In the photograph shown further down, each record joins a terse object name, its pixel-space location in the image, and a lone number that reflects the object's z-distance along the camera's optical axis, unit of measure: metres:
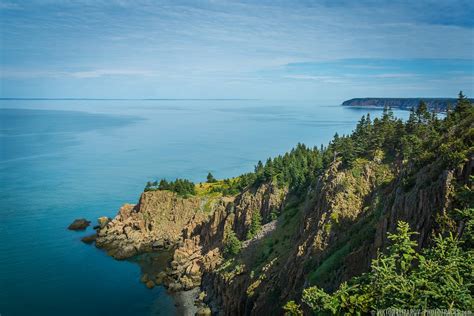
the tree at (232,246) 66.25
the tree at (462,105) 52.96
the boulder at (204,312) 59.19
